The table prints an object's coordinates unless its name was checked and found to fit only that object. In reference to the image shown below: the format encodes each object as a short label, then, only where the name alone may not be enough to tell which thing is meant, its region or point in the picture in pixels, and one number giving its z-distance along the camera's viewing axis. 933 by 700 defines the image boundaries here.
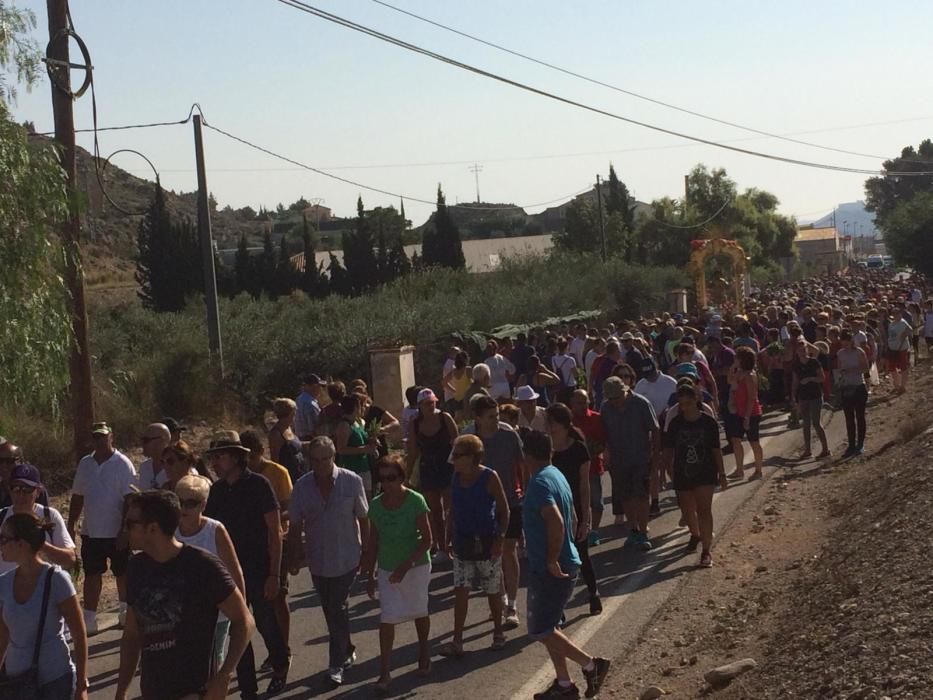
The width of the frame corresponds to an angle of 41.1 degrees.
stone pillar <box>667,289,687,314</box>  46.83
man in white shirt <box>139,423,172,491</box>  9.25
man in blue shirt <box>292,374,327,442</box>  12.78
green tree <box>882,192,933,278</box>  56.00
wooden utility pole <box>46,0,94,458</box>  13.01
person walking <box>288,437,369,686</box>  8.05
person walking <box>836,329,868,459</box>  16.03
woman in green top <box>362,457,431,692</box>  7.88
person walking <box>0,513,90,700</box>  5.73
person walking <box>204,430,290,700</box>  7.62
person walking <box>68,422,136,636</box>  9.30
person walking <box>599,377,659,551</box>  11.42
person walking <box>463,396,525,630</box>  9.54
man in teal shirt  7.30
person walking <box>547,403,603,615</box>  9.21
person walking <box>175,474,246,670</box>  6.50
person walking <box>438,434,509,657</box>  8.46
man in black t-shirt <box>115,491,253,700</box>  5.19
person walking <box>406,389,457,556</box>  10.77
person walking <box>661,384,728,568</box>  10.77
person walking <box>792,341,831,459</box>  15.87
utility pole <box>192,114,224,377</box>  20.25
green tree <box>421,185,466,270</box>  74.06
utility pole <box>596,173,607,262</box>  58.25
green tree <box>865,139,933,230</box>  148.38
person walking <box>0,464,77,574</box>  7.06
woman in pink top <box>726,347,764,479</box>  14.80
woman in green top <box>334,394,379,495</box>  11.18
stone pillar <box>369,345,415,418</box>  21.41
